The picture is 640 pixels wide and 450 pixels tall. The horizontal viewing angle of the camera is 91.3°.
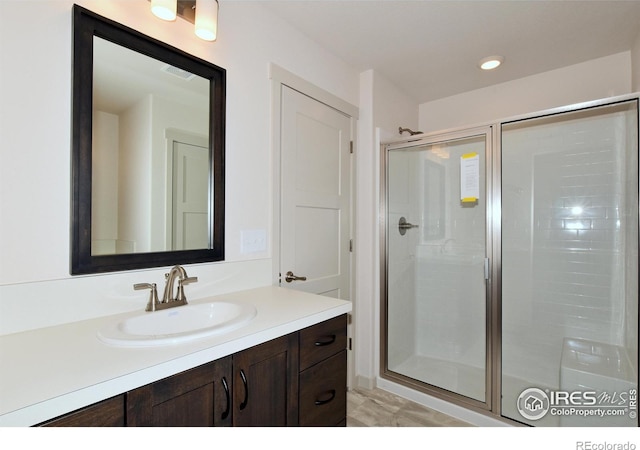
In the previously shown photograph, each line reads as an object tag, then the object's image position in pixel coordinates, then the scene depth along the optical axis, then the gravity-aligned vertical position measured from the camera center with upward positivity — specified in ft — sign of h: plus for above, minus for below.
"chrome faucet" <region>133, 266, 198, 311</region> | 3.85 -0.85
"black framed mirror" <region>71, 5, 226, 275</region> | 3.55 +0.97
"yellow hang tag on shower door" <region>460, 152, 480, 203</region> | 7.18 +1.17
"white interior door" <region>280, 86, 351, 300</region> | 5.97 +0.62
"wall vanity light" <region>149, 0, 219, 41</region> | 4.19 +2.88
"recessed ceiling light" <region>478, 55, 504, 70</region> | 7.06 +3.80
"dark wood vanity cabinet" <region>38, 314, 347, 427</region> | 2.48 -1.63
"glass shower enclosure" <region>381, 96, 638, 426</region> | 6.26 -0.96
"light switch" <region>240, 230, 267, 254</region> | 5.20 -0.26
